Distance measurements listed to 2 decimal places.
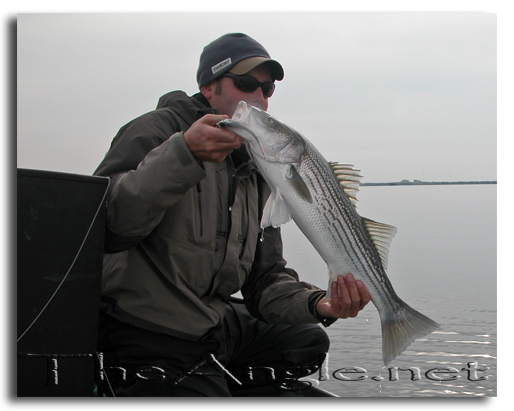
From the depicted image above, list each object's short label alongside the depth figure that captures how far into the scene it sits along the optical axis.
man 2.58
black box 2.72
